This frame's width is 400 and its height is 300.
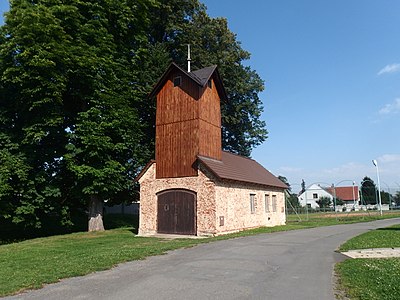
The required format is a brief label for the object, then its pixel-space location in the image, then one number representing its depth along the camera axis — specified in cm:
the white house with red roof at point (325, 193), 8361
